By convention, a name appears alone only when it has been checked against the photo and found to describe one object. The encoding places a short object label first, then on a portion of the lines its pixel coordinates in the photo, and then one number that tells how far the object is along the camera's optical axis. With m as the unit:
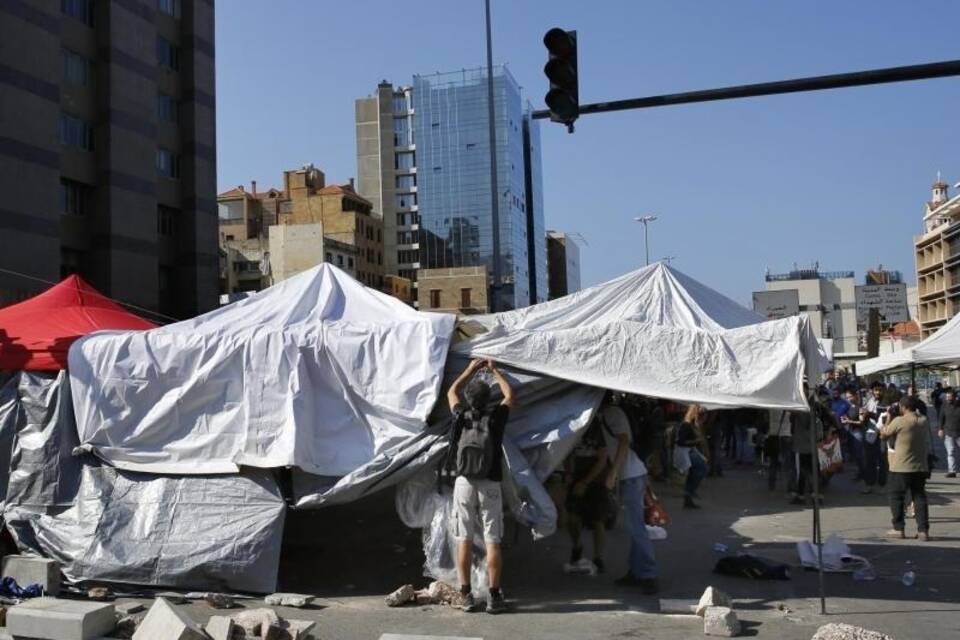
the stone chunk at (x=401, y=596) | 7.50
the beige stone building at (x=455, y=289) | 100.19
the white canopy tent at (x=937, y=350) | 15.94
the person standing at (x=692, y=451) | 13.49
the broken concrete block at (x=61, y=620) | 6.15
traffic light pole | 7.92
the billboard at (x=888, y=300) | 21.88
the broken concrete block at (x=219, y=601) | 7.50
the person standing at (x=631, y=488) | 7.98
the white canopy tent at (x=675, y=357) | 7.38
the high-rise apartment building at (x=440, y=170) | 115.00
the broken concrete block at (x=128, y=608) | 7.31
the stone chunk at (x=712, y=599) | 6.93
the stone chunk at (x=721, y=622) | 6.53
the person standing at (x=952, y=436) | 17.48
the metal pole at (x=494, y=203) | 22.86
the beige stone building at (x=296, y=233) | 83.25
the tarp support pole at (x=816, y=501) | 7.13
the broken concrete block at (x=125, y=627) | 6.54
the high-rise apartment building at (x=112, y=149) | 33.55
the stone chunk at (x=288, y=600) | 7.50
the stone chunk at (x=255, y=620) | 6.18
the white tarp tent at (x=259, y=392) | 7.90
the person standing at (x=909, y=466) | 10.34
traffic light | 8.62
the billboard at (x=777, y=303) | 19.80
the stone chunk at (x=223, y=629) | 6.07
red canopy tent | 8.58
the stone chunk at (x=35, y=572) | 7.78
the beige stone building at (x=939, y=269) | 93.81
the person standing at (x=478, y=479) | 7.19
